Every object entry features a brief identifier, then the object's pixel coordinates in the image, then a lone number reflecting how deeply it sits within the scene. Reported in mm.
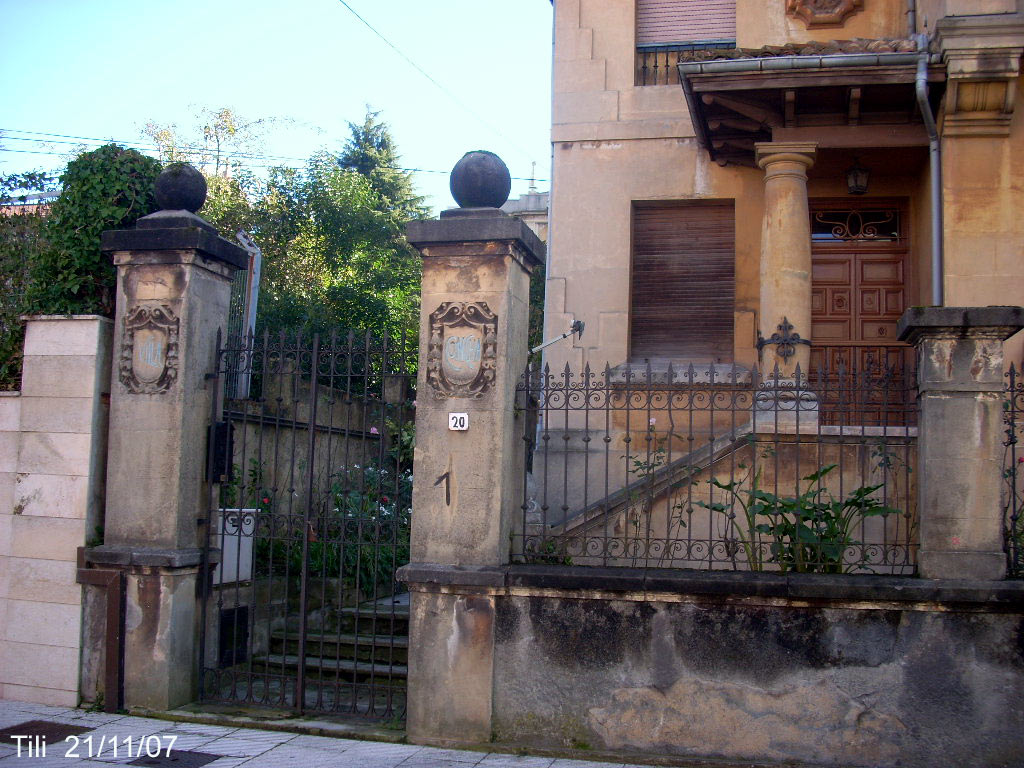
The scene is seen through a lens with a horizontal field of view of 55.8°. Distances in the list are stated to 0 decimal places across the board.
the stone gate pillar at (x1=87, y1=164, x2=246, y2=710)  6789
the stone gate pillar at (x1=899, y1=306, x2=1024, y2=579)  5574
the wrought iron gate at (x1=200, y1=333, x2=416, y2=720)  6652
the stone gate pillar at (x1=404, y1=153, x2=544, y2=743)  6098
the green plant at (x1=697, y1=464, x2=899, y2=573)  5879
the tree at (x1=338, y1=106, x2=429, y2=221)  28672
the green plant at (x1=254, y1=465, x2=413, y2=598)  8984
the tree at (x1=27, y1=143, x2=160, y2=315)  7348
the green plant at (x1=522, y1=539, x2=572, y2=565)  6328
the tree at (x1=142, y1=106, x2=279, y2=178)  19406
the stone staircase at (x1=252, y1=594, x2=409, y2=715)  6668
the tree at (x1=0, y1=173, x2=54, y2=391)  7641
